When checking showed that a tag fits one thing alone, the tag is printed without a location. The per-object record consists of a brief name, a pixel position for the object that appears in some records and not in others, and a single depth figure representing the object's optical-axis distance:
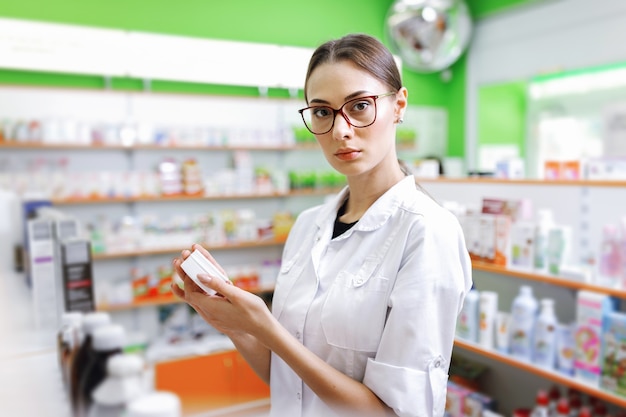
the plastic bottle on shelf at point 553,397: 2.86
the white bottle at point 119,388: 0.64
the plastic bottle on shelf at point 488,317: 3.01
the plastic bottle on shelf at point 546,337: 2.69
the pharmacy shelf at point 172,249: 4.65
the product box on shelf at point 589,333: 2.51
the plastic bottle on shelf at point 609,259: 2.49
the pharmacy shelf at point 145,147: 4.32
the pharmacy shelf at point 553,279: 2.46
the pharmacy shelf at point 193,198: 4.53
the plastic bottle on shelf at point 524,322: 2.79
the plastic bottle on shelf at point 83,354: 0.83
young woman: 1.04
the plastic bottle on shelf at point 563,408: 2.73
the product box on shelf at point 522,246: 2.80
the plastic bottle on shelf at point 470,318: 3.09
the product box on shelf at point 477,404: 3.27
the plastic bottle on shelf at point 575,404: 2.76
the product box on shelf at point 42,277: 1.98
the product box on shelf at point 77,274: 1.81
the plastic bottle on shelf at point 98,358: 0.75
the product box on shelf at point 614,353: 2.41
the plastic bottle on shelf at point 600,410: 2.75
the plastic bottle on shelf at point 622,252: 2.45
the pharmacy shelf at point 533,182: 2.58
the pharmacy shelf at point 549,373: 2.44
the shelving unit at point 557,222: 2.67
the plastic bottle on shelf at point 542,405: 2.81
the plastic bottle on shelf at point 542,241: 2.75
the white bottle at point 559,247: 2.67
